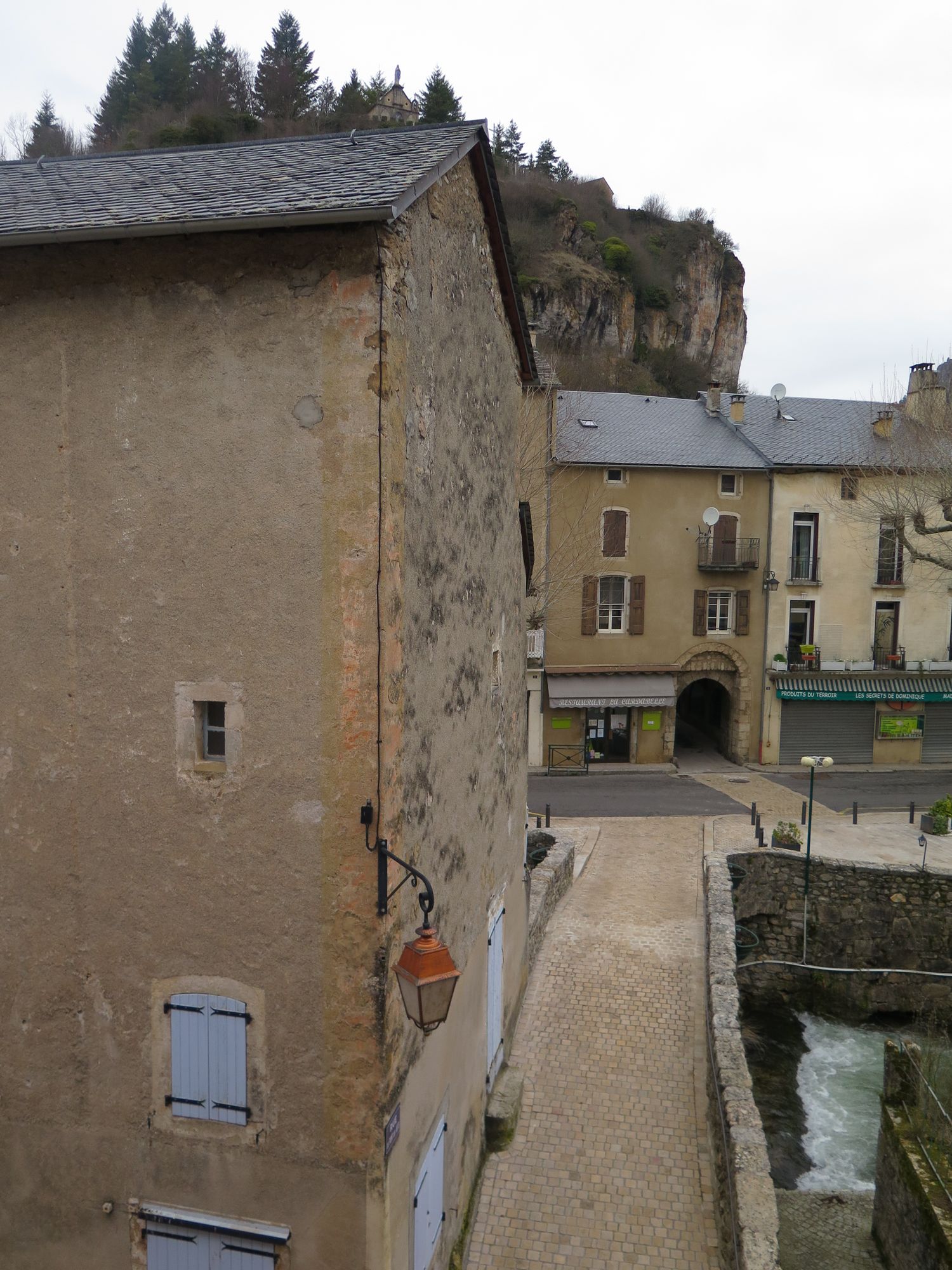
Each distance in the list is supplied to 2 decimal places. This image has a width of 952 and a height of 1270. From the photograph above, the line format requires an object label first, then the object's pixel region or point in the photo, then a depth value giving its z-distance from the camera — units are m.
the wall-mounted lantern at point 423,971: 4.54
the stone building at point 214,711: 4.59
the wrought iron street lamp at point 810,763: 13.74
